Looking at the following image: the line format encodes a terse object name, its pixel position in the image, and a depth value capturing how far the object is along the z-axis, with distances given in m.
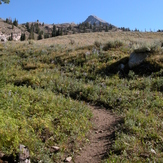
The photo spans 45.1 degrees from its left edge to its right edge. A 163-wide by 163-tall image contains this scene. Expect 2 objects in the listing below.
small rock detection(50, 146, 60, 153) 3.78
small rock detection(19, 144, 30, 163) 3.19
